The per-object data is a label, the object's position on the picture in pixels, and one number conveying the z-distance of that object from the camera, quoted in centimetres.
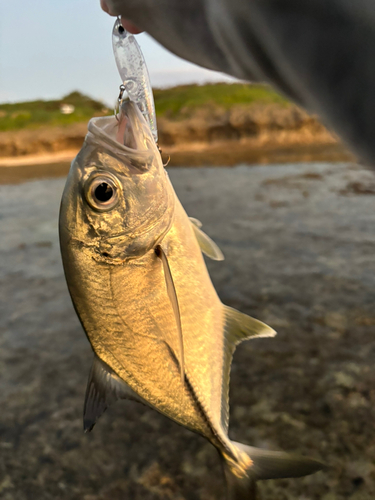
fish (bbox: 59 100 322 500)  19
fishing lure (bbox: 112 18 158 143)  22
